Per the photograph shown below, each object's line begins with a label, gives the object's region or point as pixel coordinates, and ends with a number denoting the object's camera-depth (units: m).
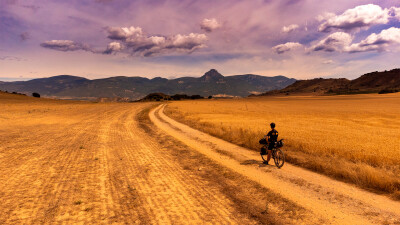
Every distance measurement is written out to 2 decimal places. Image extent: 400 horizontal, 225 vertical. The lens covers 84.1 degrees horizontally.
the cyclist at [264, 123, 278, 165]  11.73
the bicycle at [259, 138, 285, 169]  11.43
